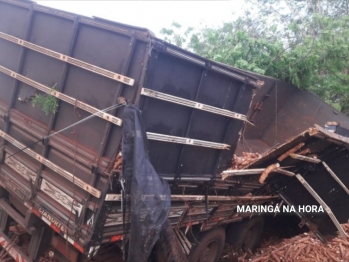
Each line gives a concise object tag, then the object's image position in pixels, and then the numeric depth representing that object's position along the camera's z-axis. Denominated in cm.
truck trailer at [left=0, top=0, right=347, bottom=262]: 287
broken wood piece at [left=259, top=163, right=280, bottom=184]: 427
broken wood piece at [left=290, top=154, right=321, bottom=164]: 413
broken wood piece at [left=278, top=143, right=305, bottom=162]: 405
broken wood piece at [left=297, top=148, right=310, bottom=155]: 416
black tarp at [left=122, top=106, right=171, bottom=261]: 274
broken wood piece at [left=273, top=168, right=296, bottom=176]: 435
